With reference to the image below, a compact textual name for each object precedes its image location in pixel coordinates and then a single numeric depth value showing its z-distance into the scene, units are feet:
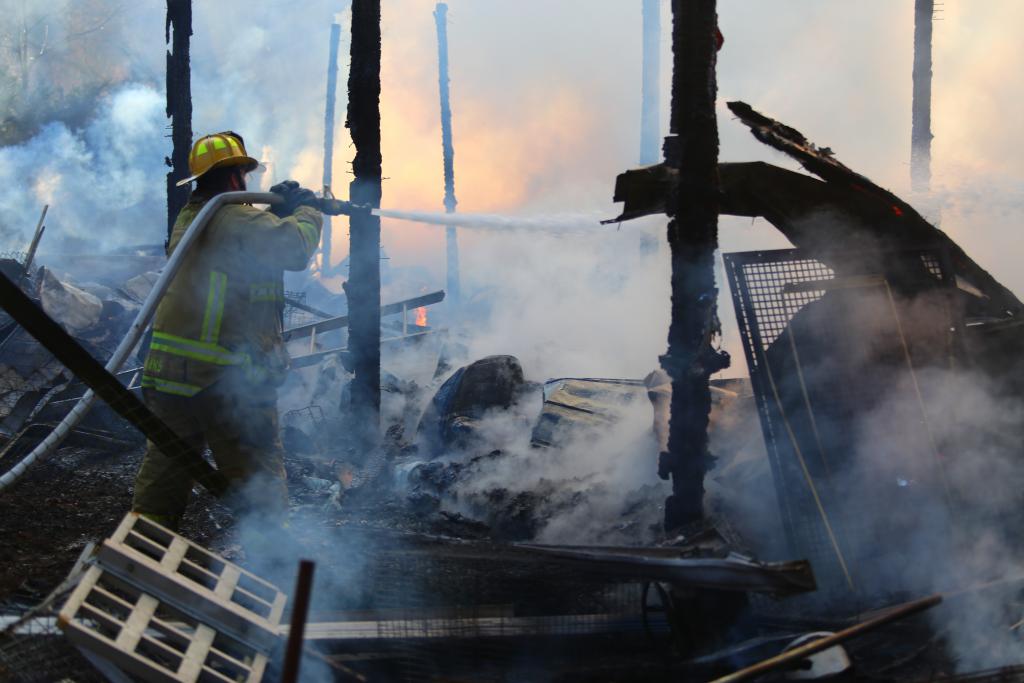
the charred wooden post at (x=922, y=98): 49.39
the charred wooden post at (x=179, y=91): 37.65
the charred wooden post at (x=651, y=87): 54.34
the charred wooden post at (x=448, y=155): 79.66
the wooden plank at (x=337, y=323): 38.68
